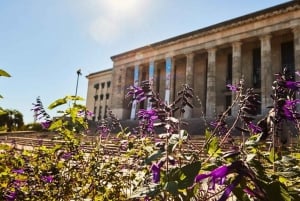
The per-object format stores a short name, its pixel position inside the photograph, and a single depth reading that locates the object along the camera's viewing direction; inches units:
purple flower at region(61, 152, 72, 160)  110.5
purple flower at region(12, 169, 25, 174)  107.6
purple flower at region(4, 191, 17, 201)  90.4
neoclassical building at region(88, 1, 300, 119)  1159.6
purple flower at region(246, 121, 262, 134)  70.7
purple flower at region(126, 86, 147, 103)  79.1
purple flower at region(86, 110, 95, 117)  132.6
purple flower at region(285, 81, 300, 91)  65.1
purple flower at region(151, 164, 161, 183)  47.3
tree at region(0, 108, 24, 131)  2013.4
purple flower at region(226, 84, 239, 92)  88.7
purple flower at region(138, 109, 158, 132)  70.4
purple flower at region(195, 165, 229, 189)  36.0
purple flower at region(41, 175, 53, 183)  98.2
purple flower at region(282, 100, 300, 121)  60.6
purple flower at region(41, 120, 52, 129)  124.2
